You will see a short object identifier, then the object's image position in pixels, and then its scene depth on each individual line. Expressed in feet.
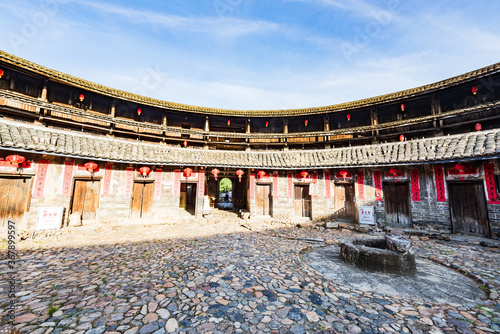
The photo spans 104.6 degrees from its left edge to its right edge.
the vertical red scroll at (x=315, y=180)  45.44
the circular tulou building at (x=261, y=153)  31.73
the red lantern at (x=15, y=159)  28.54
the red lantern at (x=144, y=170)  40.01
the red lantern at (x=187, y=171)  43.52
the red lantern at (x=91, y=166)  35.14
